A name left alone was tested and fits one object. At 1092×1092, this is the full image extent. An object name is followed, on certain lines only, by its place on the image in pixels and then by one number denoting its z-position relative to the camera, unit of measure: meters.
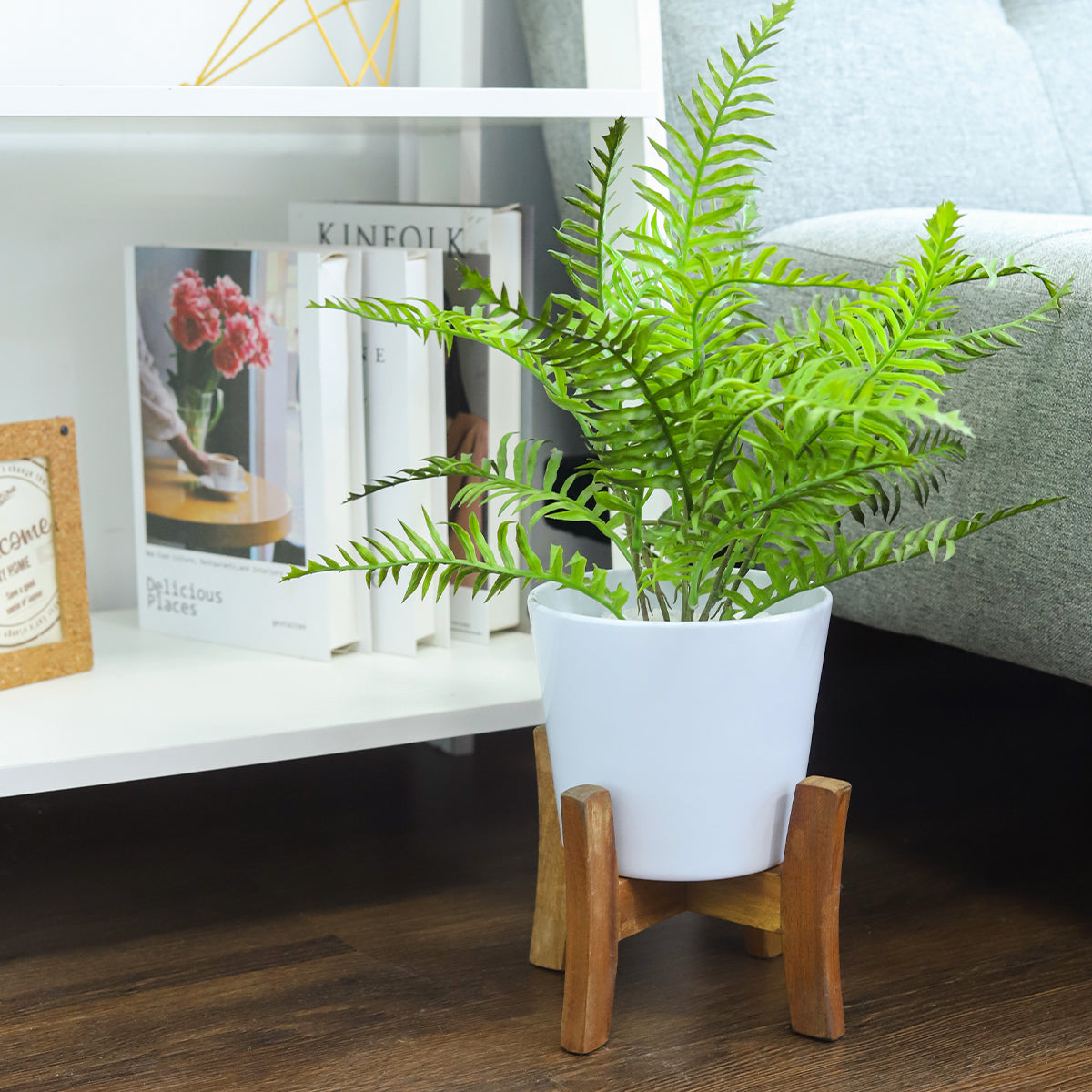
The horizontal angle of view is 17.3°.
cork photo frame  2.14
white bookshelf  2.03
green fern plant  1.87
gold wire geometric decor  2.30
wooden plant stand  1.93
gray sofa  2.00
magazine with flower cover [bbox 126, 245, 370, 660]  2.18
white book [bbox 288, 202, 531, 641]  2.21
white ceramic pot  1.91
